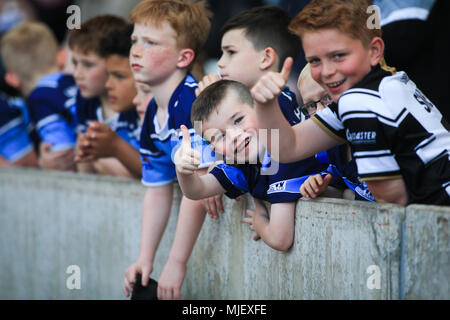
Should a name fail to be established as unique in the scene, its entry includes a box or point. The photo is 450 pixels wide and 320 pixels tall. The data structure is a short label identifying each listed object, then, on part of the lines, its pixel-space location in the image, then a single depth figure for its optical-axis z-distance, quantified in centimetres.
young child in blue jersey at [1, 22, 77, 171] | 857
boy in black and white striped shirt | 426
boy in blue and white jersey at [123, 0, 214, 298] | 582
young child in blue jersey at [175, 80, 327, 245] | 480
